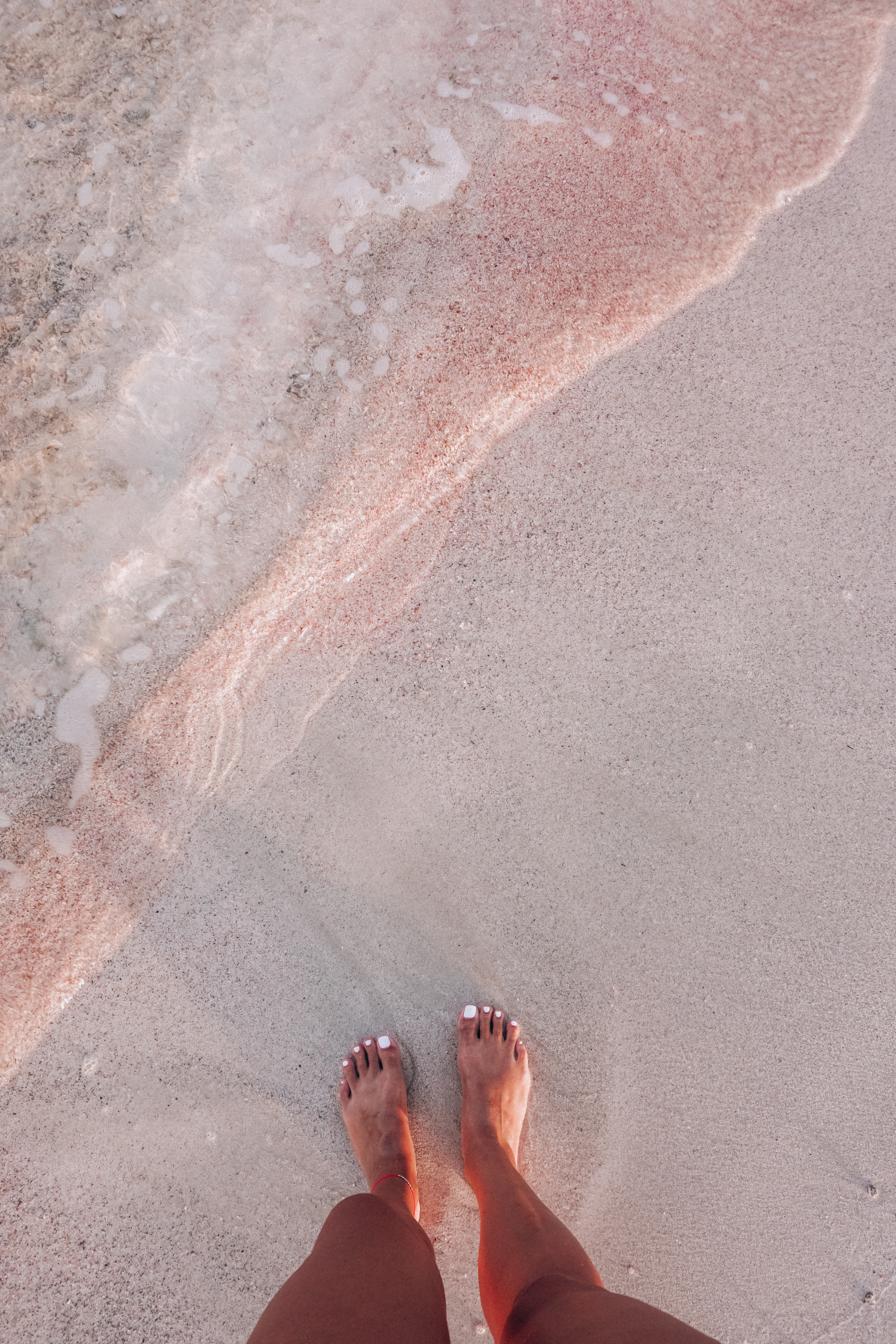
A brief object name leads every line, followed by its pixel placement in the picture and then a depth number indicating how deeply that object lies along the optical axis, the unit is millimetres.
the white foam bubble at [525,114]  2104
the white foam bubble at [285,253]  2086
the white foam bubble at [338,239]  2090
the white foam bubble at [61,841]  1992
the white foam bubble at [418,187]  2084
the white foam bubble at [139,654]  2031
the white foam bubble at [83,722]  2002
